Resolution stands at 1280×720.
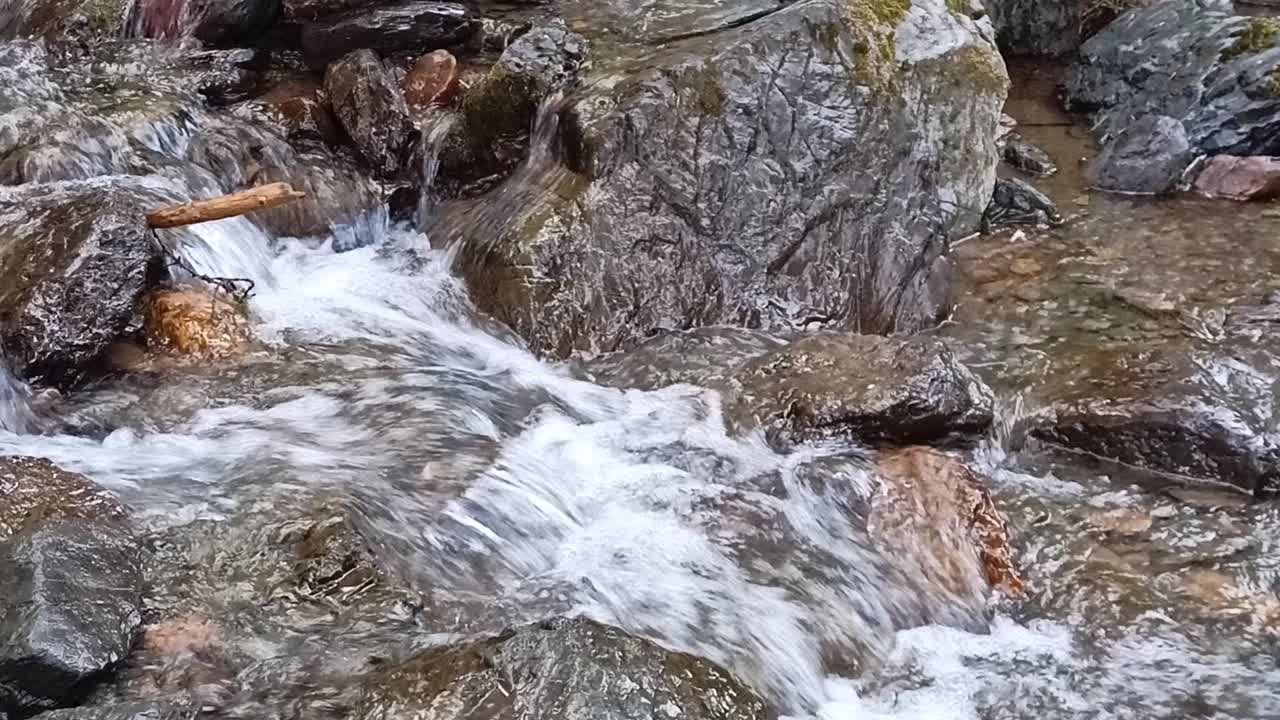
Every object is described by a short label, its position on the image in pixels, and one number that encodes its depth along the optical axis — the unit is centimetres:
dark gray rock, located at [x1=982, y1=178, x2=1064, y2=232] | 752
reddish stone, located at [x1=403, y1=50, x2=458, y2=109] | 767
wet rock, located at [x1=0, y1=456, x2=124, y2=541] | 375
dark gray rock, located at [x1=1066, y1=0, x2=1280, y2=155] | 853
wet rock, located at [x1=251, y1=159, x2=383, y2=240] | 689
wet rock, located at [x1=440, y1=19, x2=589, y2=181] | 679
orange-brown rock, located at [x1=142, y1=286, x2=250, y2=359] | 538
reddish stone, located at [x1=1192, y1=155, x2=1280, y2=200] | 794
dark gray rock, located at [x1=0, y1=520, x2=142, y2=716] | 300
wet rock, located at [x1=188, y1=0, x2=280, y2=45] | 827
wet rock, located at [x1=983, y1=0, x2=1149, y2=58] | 1105
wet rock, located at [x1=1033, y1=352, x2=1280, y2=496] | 498
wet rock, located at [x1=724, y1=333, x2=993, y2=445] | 504
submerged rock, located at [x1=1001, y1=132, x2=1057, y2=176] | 855
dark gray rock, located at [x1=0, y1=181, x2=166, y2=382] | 504
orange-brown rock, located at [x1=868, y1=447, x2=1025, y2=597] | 436
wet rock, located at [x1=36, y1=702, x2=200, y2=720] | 284
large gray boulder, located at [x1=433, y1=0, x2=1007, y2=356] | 594
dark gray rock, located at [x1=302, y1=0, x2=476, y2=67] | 820
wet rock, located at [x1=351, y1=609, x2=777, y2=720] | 283
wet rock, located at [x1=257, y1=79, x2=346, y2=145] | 738
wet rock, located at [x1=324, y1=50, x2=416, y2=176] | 727
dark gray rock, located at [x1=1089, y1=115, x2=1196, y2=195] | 812
